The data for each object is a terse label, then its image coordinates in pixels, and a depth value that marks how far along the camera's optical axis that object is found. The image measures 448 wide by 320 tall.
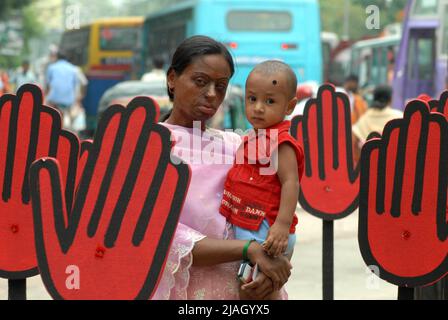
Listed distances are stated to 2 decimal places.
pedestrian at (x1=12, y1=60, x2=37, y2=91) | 18.59
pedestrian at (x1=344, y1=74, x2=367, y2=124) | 11.25
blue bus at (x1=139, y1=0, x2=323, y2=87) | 14.95
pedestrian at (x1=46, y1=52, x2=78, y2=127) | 13.98
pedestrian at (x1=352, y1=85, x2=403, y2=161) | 8.64
